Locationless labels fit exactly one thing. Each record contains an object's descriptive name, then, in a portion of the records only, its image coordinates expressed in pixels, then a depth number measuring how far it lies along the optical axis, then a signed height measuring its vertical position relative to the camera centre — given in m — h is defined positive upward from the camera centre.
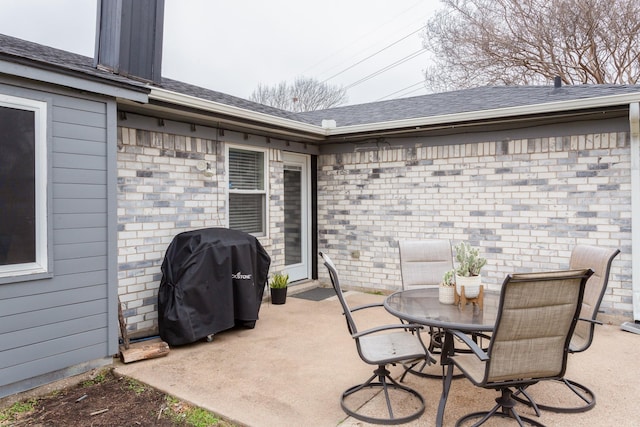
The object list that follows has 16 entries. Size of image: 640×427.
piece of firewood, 3.82 -1.24
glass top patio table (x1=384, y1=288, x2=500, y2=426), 2.64 -0.66
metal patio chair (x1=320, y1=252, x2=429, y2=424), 2.79 -0.94
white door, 6.81 -0.07
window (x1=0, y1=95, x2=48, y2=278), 3.06 +0.16
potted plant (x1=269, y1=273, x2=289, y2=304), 5.87 -1.04
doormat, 6.34 -1.22
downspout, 4.71 -0.10
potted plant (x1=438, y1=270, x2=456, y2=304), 3.19 -0.55
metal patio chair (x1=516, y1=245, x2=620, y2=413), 2.91 -0.71
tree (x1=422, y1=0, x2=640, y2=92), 10.88 +4.52
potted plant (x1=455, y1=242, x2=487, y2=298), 3.13 -0.43
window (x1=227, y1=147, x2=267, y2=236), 5.70 +0.27
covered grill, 4.12 -0.72
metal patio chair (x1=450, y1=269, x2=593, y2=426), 2.26 -0.61
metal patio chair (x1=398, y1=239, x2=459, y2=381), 4.15 -0.47
